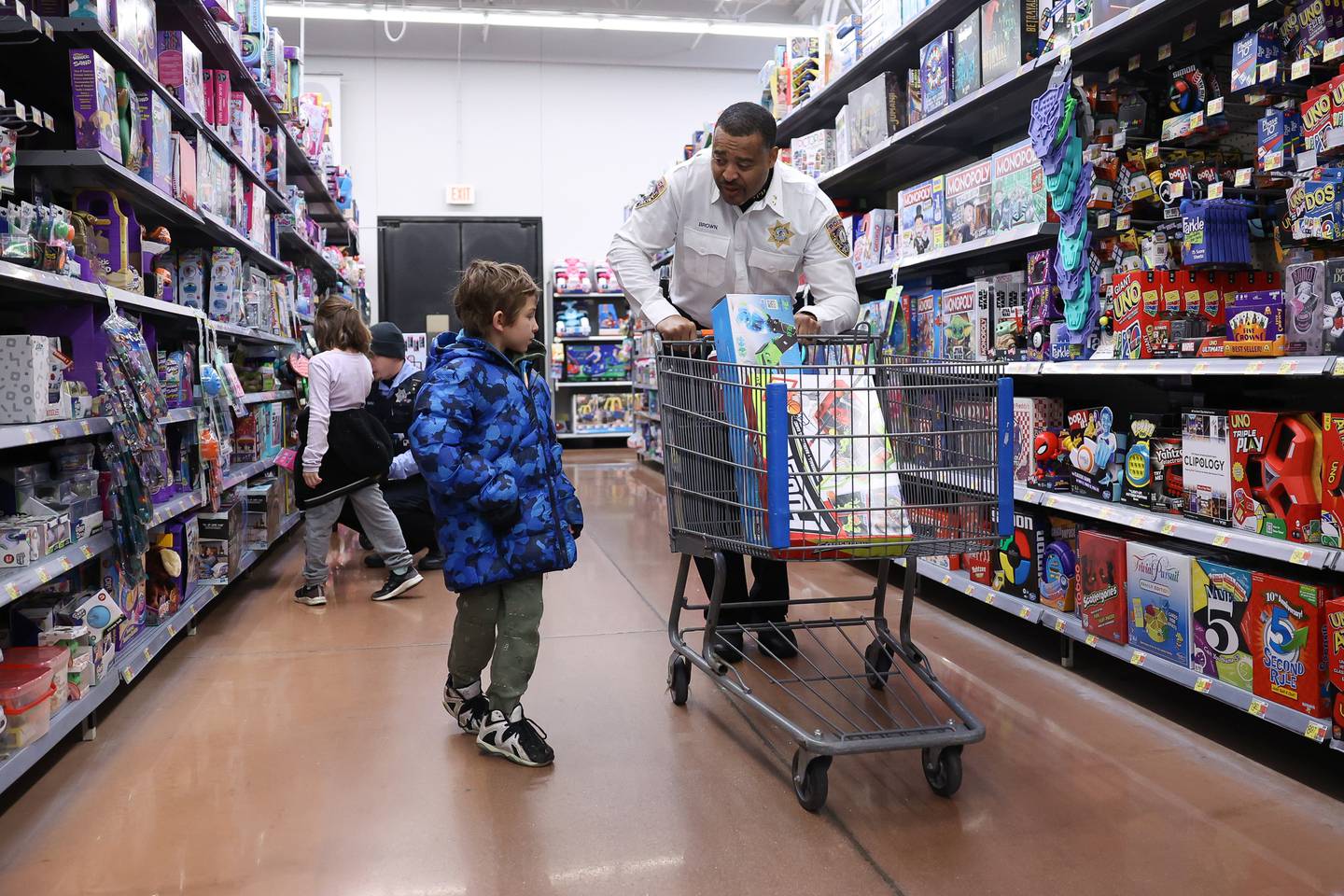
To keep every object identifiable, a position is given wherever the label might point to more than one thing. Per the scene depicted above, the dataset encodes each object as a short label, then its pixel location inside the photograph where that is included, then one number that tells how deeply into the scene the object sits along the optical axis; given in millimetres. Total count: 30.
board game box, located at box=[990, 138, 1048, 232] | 3184
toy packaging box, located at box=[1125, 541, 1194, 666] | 2523
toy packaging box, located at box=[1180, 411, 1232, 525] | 2418
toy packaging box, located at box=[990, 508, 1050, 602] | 3191
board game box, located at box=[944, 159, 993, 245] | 3520
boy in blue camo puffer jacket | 2217
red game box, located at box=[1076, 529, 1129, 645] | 2752
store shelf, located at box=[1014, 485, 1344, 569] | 2107
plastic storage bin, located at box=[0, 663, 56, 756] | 2076
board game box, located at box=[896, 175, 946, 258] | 3857
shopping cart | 2020
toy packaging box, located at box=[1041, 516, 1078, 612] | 3035
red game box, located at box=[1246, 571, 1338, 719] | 2127
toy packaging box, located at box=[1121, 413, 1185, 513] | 2643
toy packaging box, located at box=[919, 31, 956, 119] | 3682
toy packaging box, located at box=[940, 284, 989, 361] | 3594
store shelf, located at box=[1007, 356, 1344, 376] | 2082
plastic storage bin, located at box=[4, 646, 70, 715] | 2262
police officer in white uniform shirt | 2893
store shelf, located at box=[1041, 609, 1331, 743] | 2111
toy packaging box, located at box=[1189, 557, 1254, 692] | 2330
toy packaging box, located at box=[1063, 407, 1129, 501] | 2840
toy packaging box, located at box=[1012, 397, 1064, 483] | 3207
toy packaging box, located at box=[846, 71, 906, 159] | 4215
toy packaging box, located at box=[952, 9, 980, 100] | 3490
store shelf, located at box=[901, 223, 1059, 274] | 3164
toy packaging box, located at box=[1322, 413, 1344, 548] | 2076
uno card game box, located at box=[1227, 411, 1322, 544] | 2186
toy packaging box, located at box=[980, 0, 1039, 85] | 3225
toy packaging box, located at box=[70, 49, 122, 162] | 2637
